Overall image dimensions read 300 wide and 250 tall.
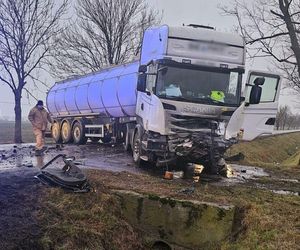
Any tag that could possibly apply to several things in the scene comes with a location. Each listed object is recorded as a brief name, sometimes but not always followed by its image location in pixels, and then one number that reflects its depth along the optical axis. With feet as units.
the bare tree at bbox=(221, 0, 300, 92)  56.70
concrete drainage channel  23.75
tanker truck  32.65
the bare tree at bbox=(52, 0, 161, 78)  92.32
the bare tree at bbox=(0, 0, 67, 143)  78.89
